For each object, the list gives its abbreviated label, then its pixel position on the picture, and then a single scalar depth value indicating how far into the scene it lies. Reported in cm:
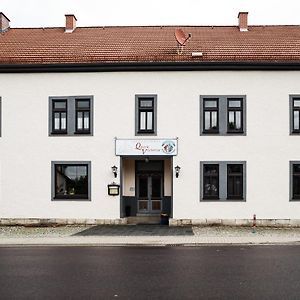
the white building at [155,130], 1608
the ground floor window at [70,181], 1648
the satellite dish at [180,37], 1688
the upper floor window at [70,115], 1648
